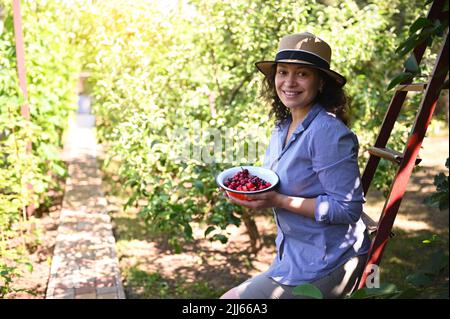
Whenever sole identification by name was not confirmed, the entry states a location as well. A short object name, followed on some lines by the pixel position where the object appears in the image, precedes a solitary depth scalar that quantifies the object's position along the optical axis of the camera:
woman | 1.81
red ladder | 1.50
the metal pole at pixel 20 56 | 4.38
